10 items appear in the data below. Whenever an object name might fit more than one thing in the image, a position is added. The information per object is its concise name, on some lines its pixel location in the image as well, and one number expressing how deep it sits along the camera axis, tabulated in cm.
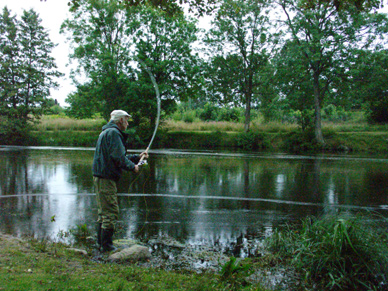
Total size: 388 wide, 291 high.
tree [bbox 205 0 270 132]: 3519
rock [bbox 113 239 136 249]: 559
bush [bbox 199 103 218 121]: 5256
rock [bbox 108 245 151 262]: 495
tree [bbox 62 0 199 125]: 3359
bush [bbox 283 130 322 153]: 3238
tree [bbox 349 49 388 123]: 2898
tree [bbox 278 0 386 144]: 2925
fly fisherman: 538
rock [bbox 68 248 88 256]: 510
